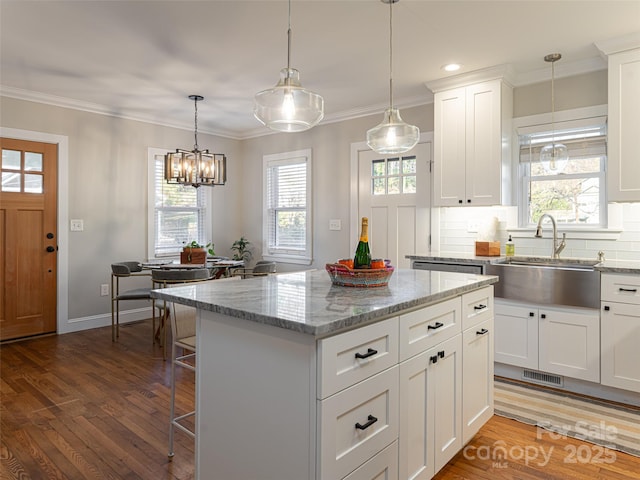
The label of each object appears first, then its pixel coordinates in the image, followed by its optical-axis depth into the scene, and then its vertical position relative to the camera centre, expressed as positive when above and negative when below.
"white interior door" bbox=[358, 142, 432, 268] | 4.54 +0.42
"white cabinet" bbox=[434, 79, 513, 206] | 3.76 +0.87
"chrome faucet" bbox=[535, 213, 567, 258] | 3.59 +0.01
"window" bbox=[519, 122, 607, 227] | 3.64 +0.53
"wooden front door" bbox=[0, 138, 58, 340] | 4.35 -0.01
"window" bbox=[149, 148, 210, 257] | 5.47 +0.33
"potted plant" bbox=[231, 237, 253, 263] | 6.30 -0.17
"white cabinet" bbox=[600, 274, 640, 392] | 2.87 -0.63
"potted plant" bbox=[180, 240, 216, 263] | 4.42 -0.18
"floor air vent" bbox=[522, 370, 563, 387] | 3.24 -1.08
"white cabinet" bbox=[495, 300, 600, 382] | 3.04 -0.75
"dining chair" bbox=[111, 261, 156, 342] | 4.35 -0.57
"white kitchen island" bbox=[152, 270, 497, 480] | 1.36 -0.52
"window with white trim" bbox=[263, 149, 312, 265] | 5.65 +0.43
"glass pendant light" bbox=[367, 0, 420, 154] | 2.45 +0.60
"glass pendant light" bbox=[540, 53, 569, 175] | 3.38 +0.66
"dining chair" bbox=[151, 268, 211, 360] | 3.81 -0.35
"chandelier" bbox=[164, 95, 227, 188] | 4.46 +0.74
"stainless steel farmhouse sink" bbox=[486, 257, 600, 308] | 3.03 -0.33
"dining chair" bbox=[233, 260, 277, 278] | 4.66 -0.34
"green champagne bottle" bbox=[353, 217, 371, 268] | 2.10 -0.08
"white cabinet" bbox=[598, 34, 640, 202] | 3.11 +0.89
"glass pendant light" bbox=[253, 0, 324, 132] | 1.93 +0.62
